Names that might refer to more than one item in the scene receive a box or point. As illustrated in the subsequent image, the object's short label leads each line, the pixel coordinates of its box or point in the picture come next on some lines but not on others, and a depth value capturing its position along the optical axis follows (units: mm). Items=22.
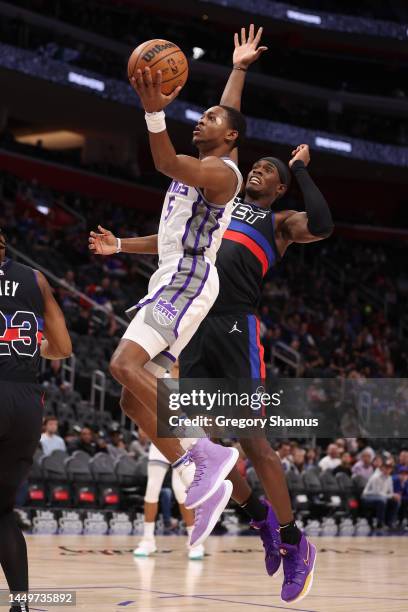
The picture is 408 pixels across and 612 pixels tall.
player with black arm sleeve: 6363
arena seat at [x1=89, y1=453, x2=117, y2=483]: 14984
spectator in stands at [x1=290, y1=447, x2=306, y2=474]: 18172
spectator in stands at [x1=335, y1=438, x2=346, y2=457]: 19766
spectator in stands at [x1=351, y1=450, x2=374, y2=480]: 19000
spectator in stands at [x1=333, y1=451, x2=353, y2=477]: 18875
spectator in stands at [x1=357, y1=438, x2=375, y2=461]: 20603
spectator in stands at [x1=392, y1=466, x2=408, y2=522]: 19094
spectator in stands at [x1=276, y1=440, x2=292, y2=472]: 17578
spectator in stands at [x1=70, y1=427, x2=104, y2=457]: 15453
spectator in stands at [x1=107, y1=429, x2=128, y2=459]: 15742
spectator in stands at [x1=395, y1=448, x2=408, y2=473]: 19725
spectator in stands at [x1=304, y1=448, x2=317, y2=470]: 19000
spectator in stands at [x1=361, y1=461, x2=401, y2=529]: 18500
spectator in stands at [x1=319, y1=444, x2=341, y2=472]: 19031
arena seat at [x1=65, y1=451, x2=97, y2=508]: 14711
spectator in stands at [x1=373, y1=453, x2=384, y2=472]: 18509
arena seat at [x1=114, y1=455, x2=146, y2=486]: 15312
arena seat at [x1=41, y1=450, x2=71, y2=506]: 14500
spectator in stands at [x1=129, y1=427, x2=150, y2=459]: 16188
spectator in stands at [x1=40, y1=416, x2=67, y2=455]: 14734
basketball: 5449
